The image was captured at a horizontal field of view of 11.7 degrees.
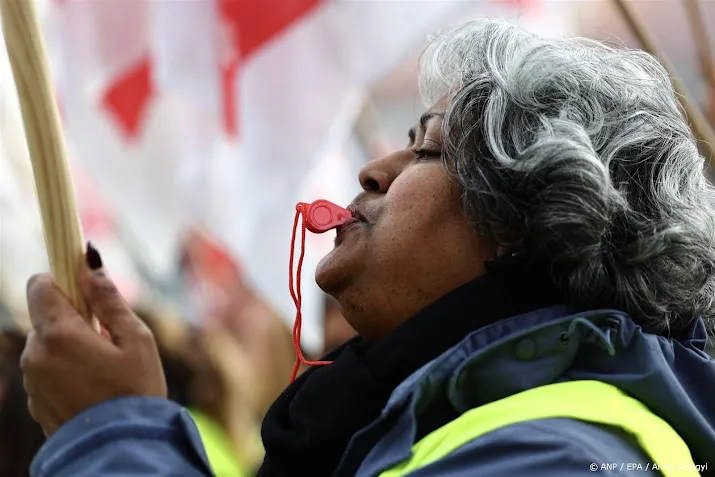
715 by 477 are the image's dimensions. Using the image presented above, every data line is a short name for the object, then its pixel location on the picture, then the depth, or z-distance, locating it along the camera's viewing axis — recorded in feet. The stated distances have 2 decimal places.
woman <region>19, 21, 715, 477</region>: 8.02
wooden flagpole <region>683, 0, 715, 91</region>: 10.09
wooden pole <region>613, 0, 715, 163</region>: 9.40
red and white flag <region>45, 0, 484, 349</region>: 11.73
